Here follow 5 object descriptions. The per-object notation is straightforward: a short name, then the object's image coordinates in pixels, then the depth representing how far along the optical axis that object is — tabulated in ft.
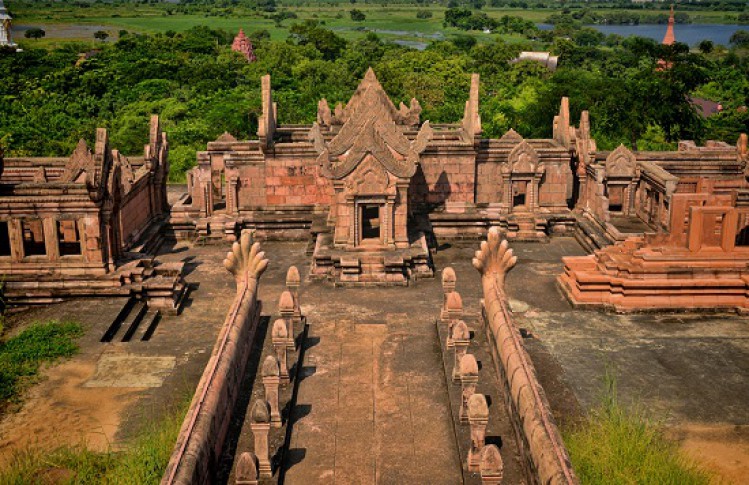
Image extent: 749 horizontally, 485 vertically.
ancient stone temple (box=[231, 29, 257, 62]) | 409.28
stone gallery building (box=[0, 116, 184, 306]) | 88.99
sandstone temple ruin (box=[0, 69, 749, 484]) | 60.95
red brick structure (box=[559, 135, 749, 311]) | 89.45
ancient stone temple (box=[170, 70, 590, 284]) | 110.63
